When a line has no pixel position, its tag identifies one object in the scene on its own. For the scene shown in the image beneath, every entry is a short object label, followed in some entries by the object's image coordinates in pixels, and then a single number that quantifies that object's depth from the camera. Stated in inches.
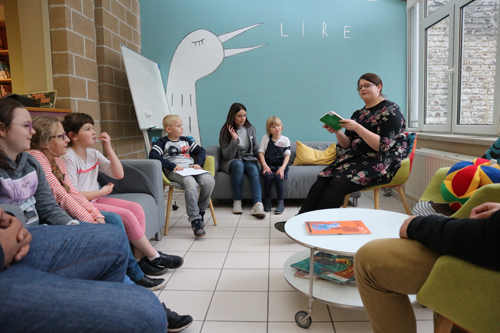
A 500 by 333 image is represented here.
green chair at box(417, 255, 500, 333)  31.0
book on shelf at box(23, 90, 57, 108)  106.7
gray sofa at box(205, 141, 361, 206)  141.9
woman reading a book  95.8
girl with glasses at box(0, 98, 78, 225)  51.1
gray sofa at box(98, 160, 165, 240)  97.2
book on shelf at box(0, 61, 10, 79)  147.9
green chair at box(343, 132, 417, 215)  100.7
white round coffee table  57.2
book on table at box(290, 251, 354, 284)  64.4
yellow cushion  150.6
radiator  106.5
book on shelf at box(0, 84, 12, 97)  148.8
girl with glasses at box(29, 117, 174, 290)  64.6
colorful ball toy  64.0
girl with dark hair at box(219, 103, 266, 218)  138.0
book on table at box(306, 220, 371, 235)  62.8
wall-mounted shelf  92.9
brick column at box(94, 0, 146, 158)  135.8
